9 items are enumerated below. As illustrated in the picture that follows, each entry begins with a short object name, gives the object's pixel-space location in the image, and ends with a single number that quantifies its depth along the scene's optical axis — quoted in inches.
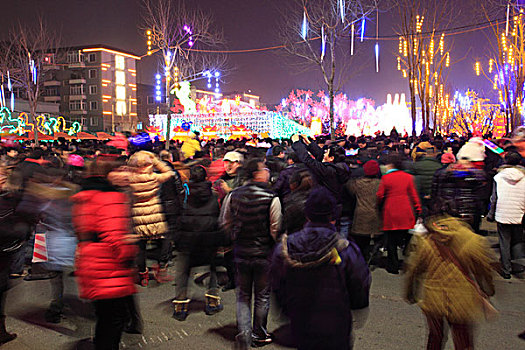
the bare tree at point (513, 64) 807.7
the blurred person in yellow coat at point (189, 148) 434.9
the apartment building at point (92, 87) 2437.3
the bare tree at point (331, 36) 751.1
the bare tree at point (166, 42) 906.1
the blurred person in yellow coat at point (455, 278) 133.0
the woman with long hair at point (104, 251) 139.0
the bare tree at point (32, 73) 1029.7
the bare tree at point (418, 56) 1045.8
